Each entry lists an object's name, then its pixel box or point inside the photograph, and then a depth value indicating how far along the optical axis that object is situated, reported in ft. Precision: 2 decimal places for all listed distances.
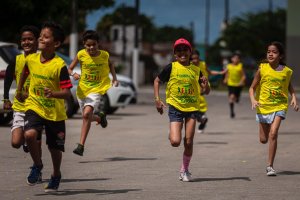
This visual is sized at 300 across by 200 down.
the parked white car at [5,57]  63.77
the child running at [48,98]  32.63
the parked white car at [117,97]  83.80
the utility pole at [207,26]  423.64
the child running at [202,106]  63.26
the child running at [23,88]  35.76
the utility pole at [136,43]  155.41
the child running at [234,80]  86.33
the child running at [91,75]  47.29
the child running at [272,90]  41.39
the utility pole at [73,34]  124.83
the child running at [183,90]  38.34
